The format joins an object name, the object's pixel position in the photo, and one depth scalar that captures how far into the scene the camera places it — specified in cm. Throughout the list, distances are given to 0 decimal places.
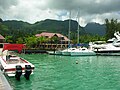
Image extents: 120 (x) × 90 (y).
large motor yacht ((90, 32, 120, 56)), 3561
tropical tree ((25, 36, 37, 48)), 4585
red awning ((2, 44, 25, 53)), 1264
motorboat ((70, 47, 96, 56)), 3198
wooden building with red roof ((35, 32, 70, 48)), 4959
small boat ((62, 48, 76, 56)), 3246
